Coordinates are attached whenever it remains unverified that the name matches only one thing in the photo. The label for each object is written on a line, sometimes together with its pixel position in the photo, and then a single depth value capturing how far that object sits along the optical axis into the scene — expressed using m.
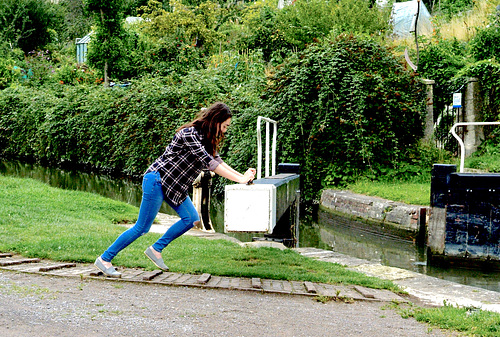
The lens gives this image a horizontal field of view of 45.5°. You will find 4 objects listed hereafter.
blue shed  41.12
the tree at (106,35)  22.78
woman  5.53
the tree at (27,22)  39.72
